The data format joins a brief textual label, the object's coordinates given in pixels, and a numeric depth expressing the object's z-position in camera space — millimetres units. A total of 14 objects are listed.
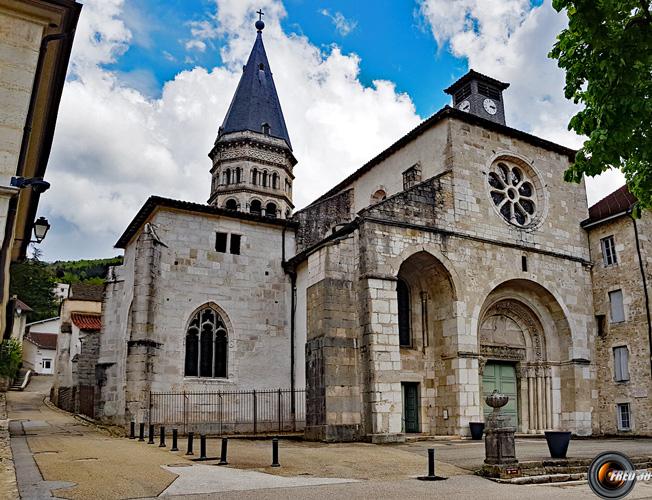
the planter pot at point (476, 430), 18109
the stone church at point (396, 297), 18109
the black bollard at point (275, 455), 11812
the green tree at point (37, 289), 55347
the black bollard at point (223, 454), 11930
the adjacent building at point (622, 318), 20797
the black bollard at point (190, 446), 13328
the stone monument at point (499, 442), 11516
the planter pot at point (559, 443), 12936
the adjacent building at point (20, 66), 7773
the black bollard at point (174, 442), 13727
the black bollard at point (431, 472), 10785
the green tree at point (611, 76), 8891
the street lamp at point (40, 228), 10867
